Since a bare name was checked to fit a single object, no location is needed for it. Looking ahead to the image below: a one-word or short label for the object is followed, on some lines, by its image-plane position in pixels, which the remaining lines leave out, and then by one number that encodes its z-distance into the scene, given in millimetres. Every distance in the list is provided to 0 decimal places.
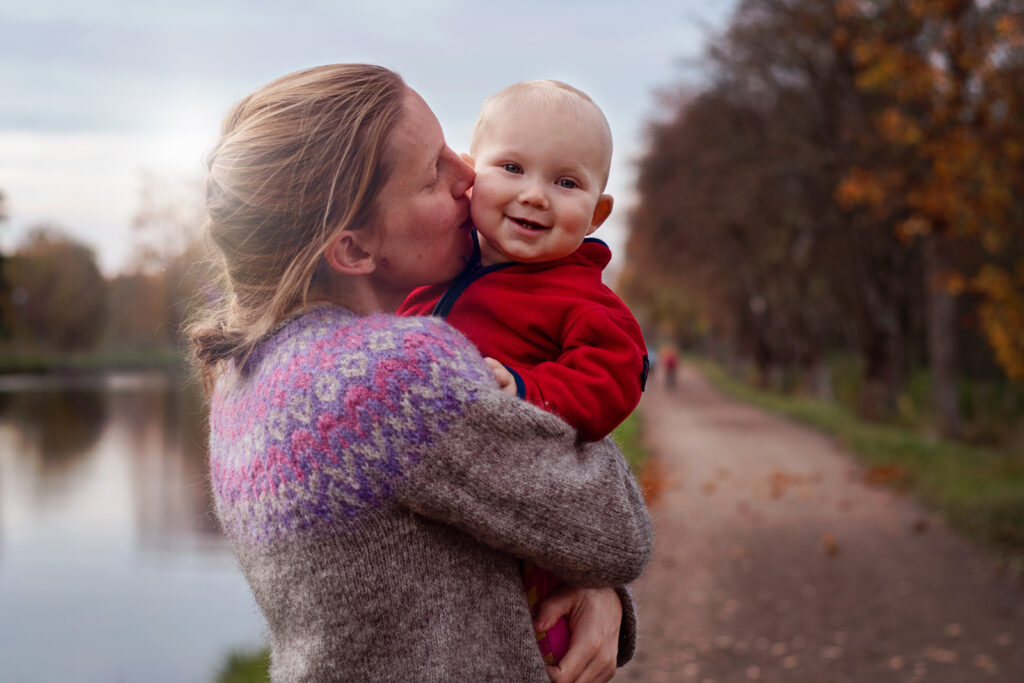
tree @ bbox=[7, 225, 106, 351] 65562
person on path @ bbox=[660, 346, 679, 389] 35531
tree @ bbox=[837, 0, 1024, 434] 10797
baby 1899
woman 1613
